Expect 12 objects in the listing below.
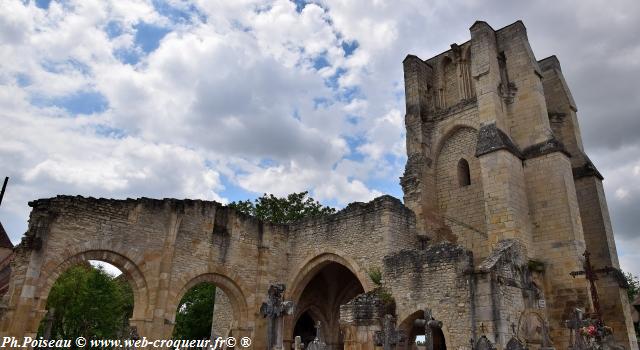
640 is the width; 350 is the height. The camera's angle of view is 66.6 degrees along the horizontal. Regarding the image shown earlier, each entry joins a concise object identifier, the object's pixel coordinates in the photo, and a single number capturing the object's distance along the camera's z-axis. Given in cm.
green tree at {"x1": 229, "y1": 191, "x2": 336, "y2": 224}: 2342
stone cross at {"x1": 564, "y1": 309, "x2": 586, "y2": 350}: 871
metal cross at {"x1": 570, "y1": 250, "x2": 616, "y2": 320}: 1022
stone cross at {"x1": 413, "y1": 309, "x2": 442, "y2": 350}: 908
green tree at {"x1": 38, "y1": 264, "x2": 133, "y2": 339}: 1783
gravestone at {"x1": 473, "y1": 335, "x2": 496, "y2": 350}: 763
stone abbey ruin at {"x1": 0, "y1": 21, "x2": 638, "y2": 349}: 1035
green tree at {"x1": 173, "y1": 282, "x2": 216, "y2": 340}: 2259
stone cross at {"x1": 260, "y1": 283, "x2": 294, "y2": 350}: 916
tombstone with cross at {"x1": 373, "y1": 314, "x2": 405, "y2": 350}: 945
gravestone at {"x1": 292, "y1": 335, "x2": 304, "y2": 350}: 985
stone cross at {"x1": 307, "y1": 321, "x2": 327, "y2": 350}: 859
